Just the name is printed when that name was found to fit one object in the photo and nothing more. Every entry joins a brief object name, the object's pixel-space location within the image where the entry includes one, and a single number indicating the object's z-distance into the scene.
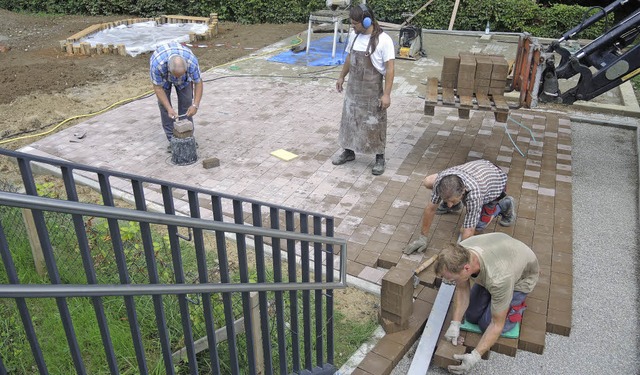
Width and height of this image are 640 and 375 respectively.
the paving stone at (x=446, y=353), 3.46
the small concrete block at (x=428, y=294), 4.04
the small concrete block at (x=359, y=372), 3.37
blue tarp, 10.99
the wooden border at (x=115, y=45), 11.62
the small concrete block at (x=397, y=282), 3.54
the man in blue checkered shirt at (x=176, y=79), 6.13
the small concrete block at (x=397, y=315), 3.65
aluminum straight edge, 3.41
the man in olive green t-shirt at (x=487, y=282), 3.25
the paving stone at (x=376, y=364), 3.39
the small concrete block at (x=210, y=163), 6.32
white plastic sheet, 12.10
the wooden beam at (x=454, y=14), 14.13
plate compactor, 11.23
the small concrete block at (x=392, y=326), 3.71
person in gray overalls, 5.61
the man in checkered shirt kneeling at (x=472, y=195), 4.11
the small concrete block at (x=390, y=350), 3.52
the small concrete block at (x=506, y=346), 3.56
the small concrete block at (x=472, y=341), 3.57
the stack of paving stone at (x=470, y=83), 6.05
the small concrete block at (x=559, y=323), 3.75
